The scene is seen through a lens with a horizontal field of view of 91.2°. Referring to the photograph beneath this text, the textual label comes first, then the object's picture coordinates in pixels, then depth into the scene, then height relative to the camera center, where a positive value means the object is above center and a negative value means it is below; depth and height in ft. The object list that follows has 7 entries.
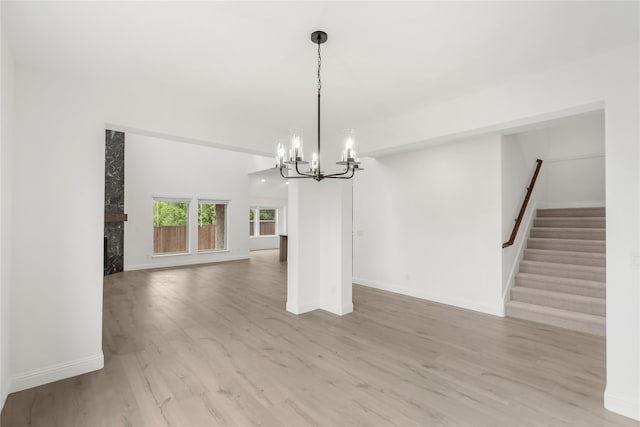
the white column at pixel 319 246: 15.08 -1.58
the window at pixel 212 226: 32.42 -1.32
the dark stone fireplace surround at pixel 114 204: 24.90 +0.74
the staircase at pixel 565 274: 13.20 -2.86
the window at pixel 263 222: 42.96 -1.14
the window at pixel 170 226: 29.53 -1.22
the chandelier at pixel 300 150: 7.80 +1.64
